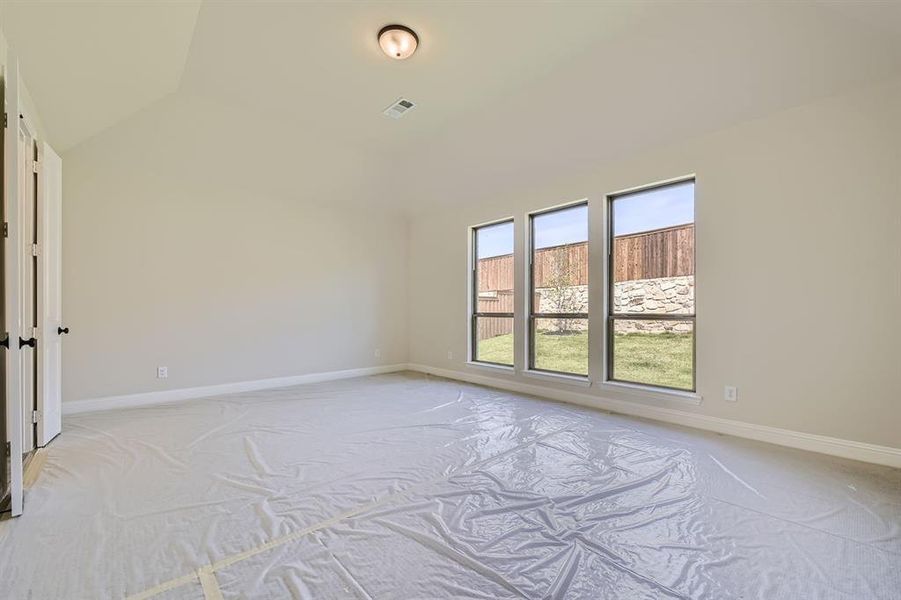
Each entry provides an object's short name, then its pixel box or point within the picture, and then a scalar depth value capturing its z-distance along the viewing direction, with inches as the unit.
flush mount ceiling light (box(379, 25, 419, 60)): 111.5
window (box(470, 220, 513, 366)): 209.2
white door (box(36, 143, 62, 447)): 112.4
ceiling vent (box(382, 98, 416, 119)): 148.3
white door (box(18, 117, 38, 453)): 105.3
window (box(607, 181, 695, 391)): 145.3
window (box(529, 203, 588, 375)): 176.7
